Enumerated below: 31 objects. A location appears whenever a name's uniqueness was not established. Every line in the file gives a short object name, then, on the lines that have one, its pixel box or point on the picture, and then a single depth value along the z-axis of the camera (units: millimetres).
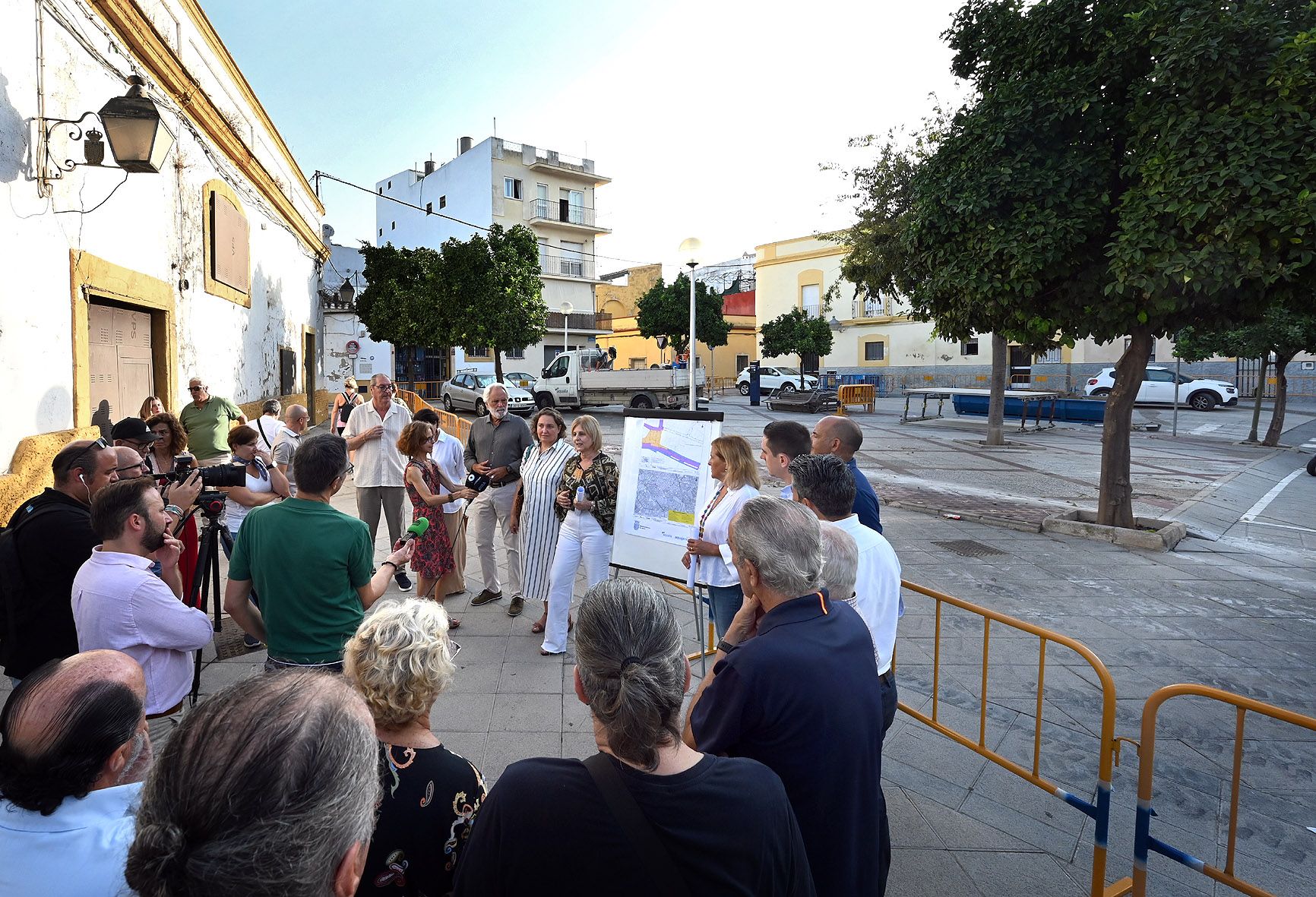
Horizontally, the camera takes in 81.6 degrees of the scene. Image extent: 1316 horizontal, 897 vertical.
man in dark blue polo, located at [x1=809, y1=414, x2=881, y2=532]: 4352
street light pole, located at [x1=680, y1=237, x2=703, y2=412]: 11547
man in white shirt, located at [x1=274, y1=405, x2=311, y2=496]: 6395
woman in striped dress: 5426
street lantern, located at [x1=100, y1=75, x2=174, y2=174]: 6141
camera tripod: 3914
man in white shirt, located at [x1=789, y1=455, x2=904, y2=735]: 2881
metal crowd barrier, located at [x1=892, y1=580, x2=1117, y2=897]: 2773
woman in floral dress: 5570
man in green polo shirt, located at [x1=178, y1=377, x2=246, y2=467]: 7230
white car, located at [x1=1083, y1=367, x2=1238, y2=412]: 27516
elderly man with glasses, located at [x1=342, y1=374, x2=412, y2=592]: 6379
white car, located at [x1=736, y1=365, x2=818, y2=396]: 34094
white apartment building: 40469
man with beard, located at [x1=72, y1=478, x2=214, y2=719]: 2643
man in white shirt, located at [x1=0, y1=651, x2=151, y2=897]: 1360
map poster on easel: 4781
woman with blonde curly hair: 1697
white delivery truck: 25078
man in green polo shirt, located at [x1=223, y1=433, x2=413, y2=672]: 2922
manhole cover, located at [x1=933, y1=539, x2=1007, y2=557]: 8250
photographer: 5184
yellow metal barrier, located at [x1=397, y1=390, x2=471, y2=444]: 12883
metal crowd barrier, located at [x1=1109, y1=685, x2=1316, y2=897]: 2561
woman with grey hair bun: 1332
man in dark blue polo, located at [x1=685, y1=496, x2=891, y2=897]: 1896
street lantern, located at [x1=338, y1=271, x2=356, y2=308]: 22703
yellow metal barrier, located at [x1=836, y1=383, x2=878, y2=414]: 29872
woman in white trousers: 5129
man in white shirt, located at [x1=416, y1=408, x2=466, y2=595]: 5840
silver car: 24469
